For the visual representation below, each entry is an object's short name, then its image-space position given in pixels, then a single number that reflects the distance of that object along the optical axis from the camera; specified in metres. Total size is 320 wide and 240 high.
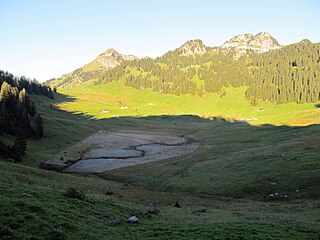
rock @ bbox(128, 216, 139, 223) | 24.38
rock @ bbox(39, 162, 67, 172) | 72.25
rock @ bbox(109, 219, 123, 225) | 22.86
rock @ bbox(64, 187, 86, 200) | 27.11
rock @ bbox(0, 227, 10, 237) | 16.83
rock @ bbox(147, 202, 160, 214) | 29.19
